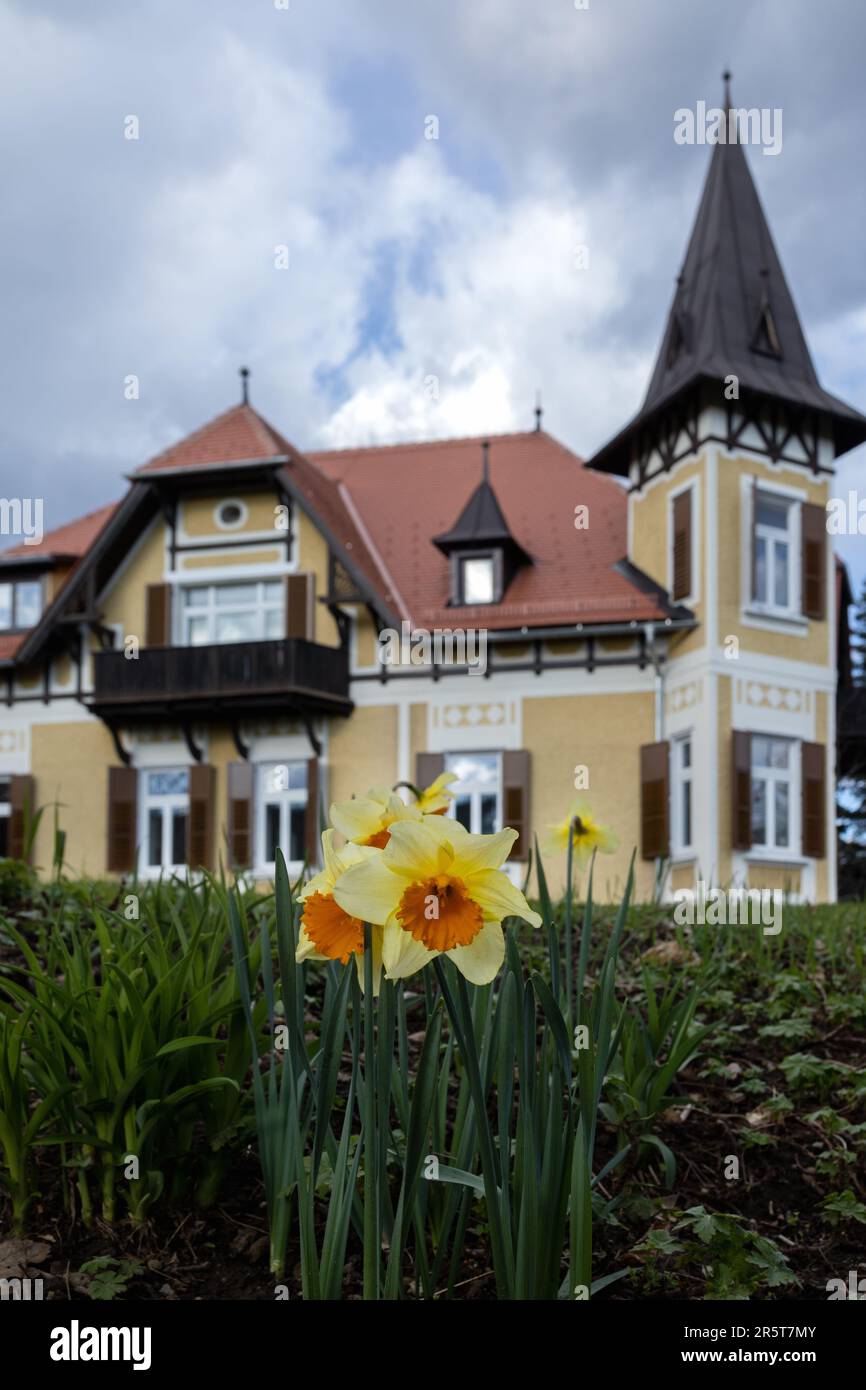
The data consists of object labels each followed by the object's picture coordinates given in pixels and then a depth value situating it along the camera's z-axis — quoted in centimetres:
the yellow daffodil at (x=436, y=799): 294
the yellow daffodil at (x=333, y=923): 237
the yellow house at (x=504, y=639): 1945
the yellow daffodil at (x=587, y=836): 493
